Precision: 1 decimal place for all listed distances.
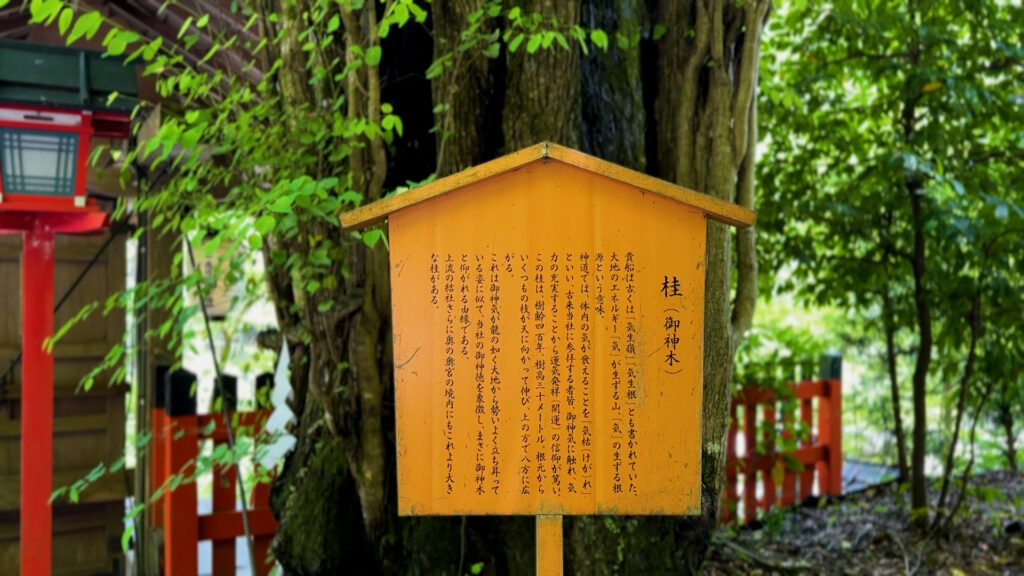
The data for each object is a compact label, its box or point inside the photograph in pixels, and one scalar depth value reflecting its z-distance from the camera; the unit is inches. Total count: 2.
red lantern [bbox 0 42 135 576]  142.5
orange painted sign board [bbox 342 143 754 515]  87.1
